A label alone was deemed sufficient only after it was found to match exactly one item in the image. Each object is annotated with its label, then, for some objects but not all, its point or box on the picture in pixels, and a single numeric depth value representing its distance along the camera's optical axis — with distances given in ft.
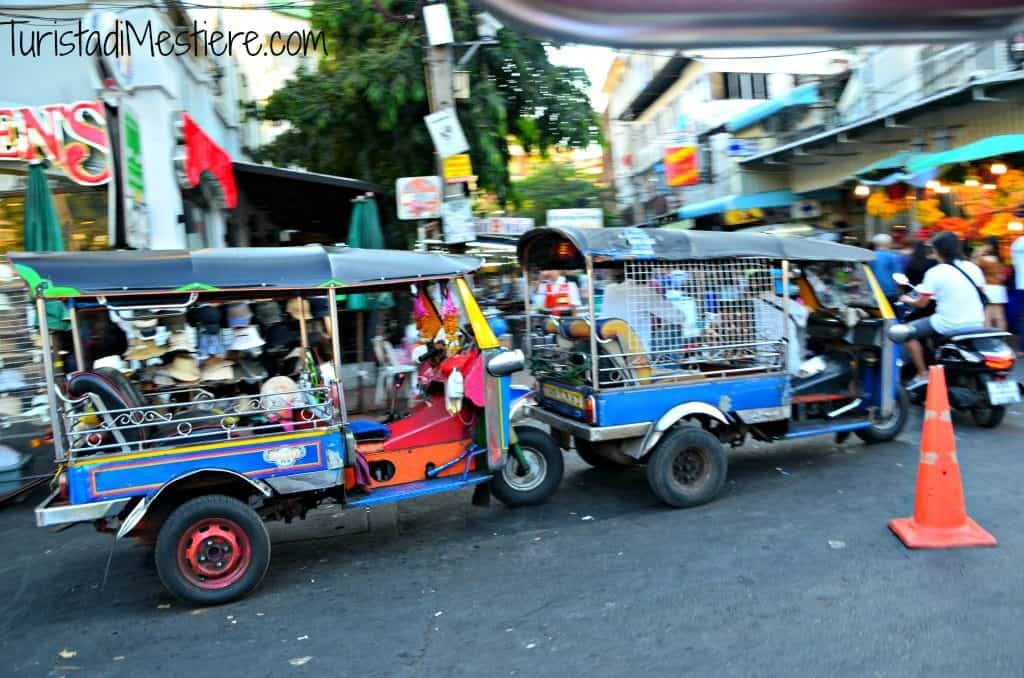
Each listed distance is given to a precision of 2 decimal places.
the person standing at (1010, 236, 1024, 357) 32.86
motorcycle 23.02
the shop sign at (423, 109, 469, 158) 26.91
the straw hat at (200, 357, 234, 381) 16.81
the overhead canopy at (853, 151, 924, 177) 40.34
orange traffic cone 14.78
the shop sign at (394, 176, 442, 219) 28.78
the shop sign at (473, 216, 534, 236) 41.50
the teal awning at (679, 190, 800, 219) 60.44
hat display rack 15.99
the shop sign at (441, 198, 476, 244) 27.99
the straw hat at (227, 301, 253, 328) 17.04
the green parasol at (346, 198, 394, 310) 34.04
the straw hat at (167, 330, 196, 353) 16.14
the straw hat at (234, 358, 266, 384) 17.40
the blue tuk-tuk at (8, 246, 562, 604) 13.57
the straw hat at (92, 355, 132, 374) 15.75
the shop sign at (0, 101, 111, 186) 26.61
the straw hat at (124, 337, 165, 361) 15.84
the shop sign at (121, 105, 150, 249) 25.73
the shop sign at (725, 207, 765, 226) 64.13
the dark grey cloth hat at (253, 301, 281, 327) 19.49
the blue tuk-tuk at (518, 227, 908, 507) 17.89
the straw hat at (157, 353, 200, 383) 16.43
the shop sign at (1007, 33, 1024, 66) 34.88
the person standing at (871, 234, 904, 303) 32.58
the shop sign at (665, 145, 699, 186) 71.61
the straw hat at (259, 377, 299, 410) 15.34
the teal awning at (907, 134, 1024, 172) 32.48
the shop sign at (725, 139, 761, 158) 62.64
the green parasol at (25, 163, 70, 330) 22.80
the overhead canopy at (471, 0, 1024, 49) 4.85
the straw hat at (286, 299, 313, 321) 16.60
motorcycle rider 24.02
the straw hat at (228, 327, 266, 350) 16.85
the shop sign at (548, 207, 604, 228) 44.16
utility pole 27.53
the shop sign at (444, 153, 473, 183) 27.43
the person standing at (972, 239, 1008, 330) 32.73
